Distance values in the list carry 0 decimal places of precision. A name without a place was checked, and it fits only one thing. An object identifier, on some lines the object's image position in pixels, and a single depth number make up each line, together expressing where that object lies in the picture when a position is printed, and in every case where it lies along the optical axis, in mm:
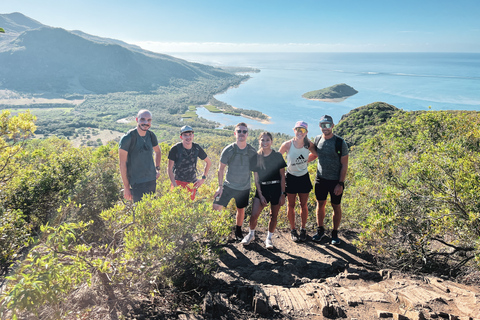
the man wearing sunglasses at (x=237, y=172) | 4266
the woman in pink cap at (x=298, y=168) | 4309
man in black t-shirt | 4539
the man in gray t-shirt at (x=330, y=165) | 4309
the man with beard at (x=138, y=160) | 3955
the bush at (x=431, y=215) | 3193
